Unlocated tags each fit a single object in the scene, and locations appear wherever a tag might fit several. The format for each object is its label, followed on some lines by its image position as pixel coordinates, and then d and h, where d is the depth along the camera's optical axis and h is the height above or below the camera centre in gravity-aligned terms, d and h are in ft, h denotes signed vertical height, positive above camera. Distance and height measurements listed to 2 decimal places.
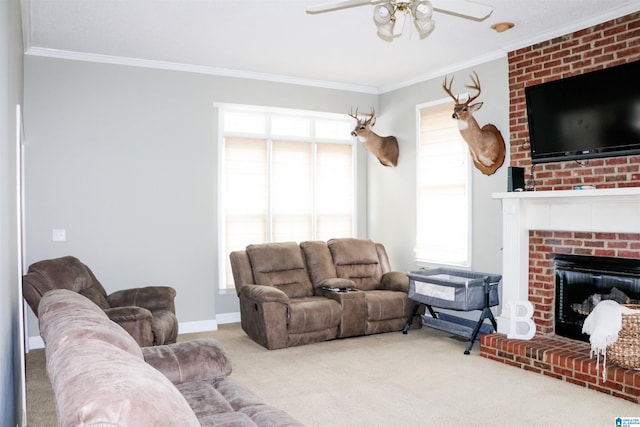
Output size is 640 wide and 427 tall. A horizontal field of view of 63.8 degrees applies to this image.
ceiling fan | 8.89 +3.54
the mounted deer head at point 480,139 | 15.64 +2.08
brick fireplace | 12.81 -0.32
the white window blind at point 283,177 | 19.80 +1.21
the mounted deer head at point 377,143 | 20.04 +2.55
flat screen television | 12.53 +2.32
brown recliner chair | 12.44 -2.52
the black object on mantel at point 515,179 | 15.12 +0.76
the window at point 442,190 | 18.02 +0.55
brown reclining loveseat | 15.92 -2.90
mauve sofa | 3.72 -1.46
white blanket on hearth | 11.68 -2.80
